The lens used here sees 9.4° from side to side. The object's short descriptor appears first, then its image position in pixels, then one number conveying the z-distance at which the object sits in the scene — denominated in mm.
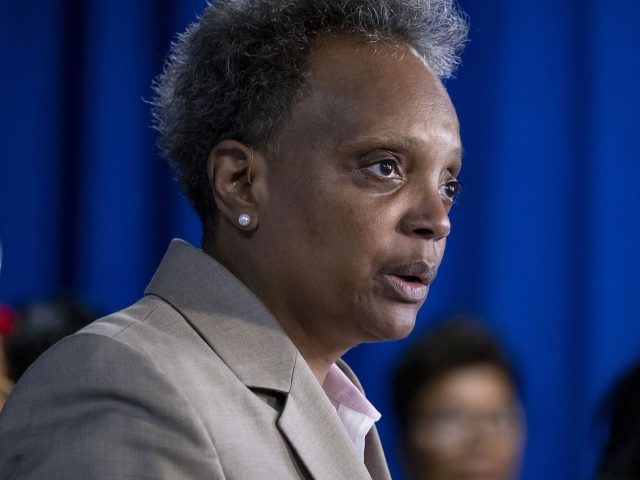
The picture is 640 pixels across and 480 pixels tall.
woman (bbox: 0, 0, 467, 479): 2490
